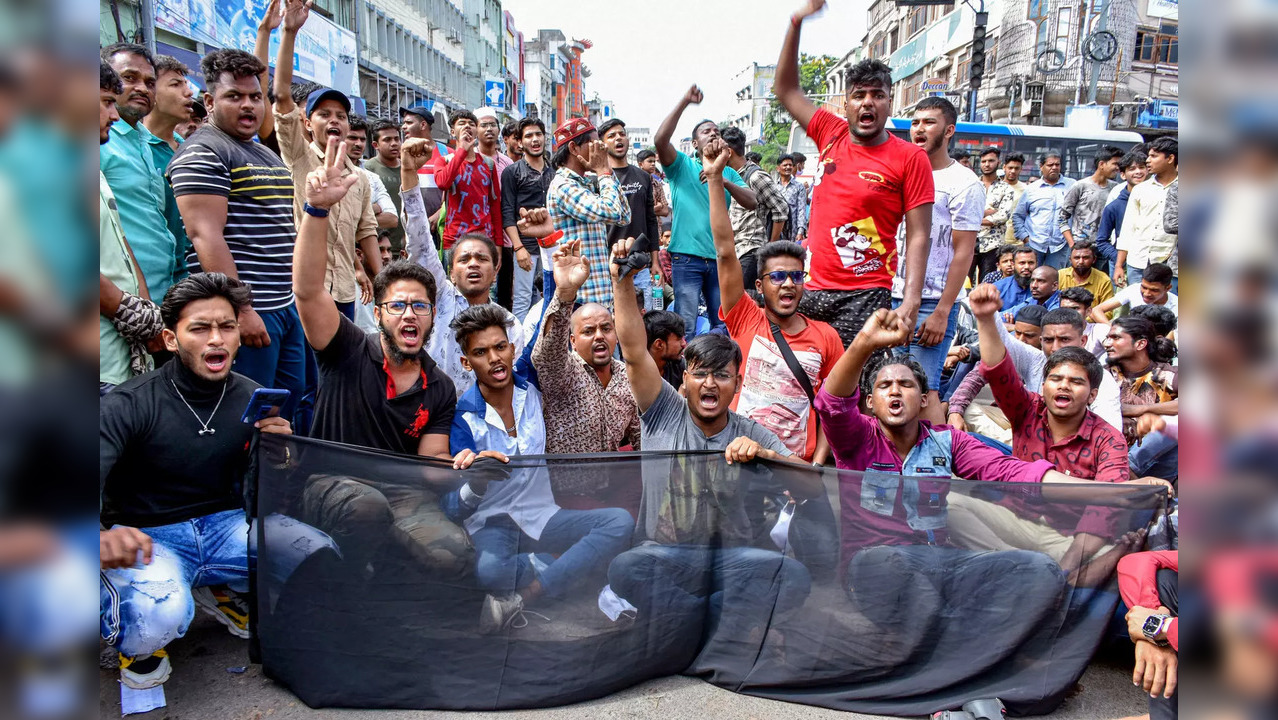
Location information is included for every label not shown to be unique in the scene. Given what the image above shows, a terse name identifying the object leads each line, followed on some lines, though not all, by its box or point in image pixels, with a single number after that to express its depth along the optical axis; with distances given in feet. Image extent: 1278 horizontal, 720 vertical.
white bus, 52.34
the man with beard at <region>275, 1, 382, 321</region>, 14.42
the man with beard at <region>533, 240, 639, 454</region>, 12.88
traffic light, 51.37
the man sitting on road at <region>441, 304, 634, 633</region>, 10.06
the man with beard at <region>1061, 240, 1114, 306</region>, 24.52
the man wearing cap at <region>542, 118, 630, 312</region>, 18.94
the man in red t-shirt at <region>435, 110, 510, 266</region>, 22.02
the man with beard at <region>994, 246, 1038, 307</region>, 25.17
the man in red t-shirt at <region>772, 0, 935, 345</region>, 13.32
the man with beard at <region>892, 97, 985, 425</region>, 14.85
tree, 175.52
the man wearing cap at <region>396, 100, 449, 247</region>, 22.72
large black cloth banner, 9.80
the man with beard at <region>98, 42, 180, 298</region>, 12.58
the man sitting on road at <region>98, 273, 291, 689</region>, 9.86
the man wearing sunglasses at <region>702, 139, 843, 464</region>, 12.71
